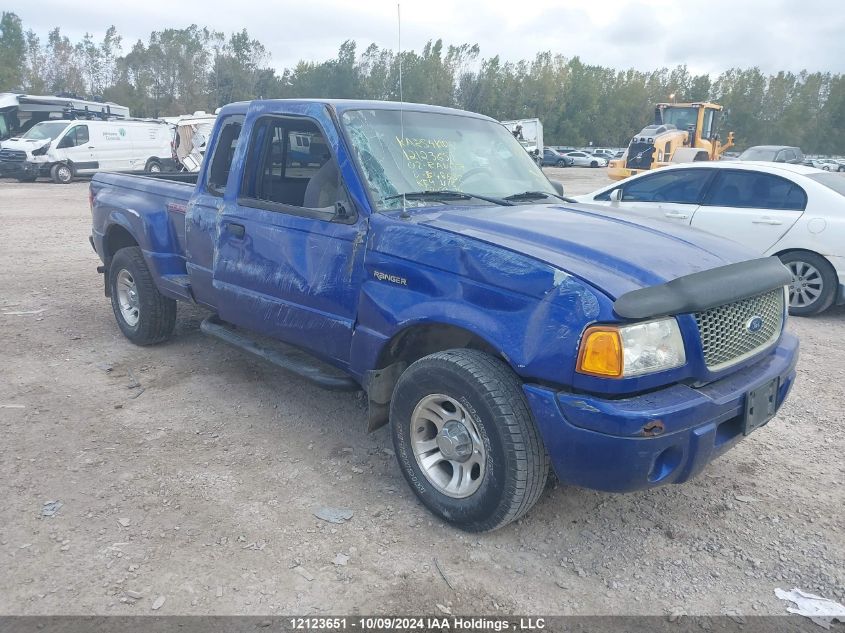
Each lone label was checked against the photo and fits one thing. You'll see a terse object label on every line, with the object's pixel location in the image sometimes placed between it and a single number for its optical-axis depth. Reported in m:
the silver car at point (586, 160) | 52.38
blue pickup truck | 2.57
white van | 21.92
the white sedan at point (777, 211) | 6.54
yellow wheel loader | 20.06
